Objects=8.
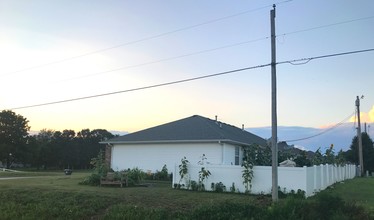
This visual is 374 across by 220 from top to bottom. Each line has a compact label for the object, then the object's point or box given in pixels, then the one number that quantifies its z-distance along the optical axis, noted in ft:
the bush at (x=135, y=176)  73.59
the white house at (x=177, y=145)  90.50
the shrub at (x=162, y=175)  92.73
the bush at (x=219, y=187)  65.77
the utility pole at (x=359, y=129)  162.44
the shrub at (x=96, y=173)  73.92
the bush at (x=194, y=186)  67.62
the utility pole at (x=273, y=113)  50.44
